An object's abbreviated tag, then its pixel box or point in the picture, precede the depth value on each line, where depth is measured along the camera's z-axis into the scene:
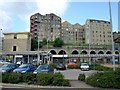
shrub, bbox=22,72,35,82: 8.12
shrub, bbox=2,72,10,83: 7.99
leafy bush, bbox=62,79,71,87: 7.54
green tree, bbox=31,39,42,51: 50.02
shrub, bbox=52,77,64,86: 7.54
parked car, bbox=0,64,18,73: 11.91
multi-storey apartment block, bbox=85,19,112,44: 62.19
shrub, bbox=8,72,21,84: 8.03
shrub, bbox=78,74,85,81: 9.35
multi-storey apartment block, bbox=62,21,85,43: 67.62
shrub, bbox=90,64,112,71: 18.54
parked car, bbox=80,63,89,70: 20.00
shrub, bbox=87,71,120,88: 7.20
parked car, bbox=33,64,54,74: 10.25
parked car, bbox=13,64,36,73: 11.04
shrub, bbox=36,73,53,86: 7.58
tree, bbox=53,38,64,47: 53.48
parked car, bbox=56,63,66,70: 20.67
